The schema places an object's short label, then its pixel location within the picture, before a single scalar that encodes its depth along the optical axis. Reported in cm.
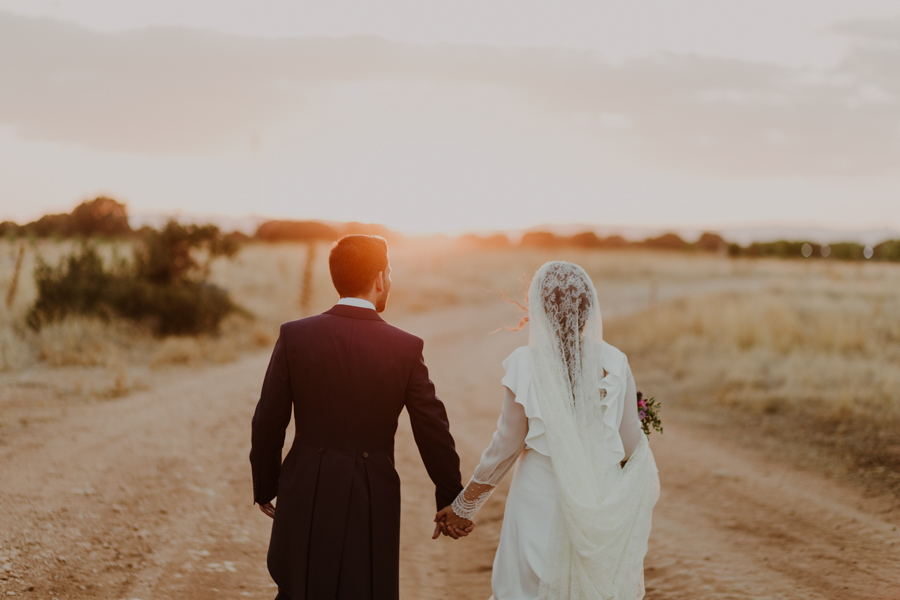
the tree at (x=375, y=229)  4634
